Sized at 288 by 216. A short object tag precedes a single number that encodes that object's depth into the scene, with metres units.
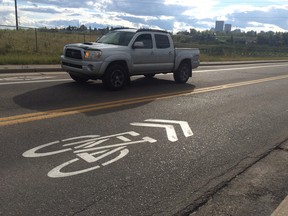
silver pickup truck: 7.46
